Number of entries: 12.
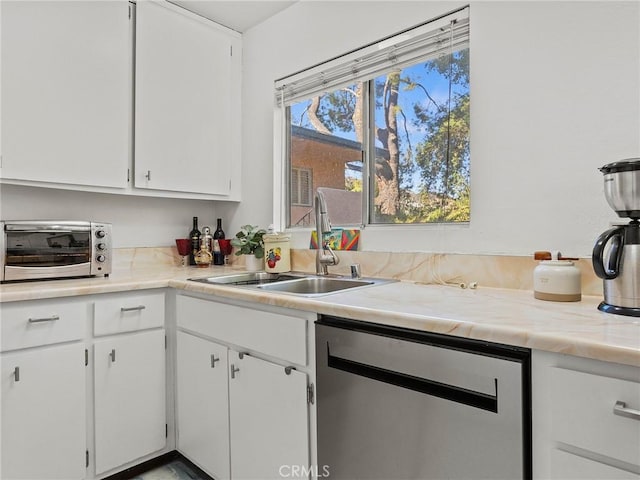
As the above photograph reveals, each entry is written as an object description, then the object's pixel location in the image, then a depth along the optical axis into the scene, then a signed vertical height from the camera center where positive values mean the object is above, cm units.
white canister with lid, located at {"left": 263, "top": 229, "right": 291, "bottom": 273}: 221 -3
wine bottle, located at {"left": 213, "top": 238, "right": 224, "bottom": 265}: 266 -5
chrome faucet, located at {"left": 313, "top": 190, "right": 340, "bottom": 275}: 199 +9
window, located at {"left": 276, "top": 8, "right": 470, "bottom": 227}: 173 +60
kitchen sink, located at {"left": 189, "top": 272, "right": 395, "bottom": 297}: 181 -17
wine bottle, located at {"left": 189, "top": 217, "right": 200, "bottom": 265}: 261 +3
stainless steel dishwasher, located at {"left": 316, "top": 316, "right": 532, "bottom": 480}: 90 -42
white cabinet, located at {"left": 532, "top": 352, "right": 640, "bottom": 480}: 76 -35
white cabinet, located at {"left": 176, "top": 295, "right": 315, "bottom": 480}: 136 -56
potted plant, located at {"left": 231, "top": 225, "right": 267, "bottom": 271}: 232 -1
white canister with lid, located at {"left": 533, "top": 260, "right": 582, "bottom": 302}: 123 -11
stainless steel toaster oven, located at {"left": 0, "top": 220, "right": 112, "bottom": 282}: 174 -1
